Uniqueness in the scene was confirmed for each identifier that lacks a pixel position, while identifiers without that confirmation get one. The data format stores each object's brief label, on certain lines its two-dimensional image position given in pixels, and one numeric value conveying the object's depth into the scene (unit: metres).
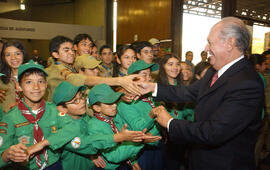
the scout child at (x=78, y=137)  1.60
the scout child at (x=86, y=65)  2.58
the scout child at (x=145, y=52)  3.32
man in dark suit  1.37
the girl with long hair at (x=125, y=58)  2.98
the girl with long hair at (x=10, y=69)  2.35
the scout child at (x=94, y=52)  4.26
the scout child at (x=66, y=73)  2.16
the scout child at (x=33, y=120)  1.59
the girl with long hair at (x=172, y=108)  2.69
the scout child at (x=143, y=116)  1.99
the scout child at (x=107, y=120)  1.80
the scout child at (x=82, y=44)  3.38
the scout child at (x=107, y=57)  4.40
